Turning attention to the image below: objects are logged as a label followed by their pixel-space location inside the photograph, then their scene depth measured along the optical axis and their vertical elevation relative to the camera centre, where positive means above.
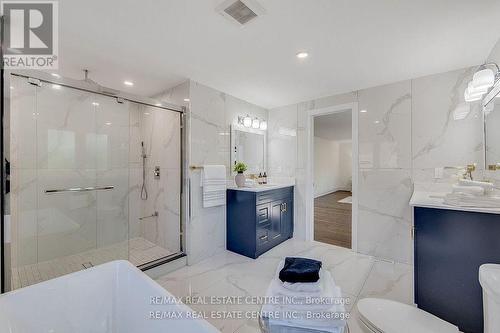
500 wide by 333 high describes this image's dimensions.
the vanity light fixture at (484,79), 1.73 +0.73
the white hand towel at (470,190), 1.44 -0.16
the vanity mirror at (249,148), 3.27 +0.31
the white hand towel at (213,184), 2.74 -0.24
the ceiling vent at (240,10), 1.37 +1.07
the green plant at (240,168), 3.10 -0.02
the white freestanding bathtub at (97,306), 1.05 -0.77
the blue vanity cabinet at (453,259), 1.35 -0.64
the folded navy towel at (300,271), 1.16 -0.59
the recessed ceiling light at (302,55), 1.99 +1.07
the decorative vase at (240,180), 3.06 -0.19
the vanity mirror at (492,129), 1.76 +0.34
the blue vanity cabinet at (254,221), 2.79 -0.76
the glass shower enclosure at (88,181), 2.18 -0.17
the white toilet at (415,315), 0.89 -0.92
